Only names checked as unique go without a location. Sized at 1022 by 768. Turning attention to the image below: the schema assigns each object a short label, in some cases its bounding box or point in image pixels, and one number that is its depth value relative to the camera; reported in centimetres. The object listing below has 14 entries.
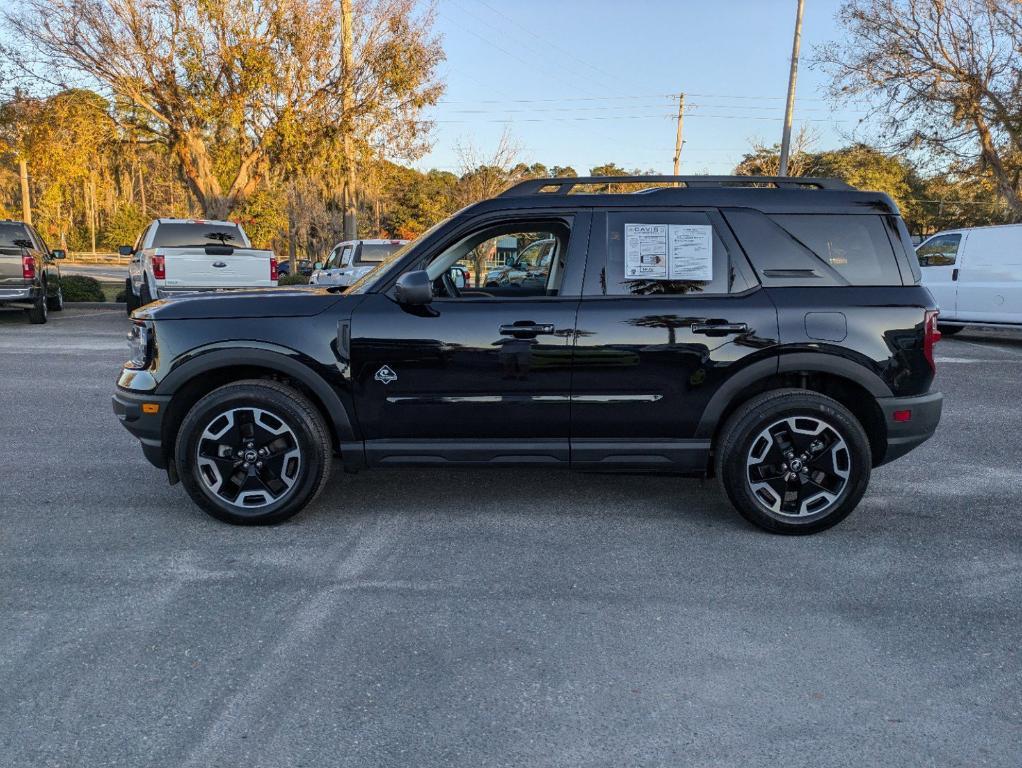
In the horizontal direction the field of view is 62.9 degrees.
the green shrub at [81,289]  1864
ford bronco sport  448
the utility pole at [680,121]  5148
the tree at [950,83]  2303
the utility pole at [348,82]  1925
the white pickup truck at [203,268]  1306
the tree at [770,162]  4435
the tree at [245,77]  1786
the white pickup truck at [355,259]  1557
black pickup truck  1370
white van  1332
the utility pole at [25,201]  2897
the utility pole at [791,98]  2525
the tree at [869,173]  4803
